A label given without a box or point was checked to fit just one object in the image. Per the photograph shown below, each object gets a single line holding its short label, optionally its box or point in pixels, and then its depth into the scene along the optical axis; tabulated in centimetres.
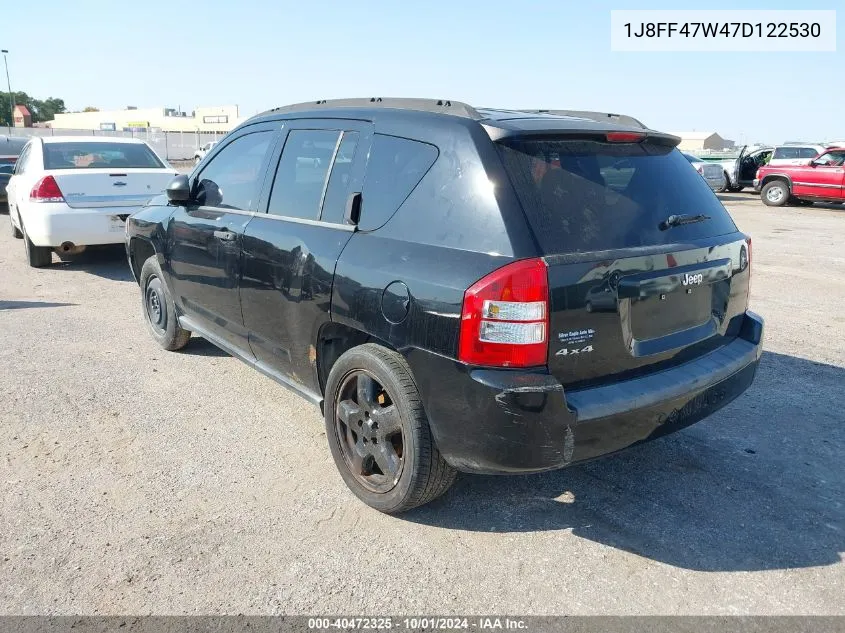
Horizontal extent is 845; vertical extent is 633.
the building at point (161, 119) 9112
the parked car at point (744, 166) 2489
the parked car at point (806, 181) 1877
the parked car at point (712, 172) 2275
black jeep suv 262
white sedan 793
